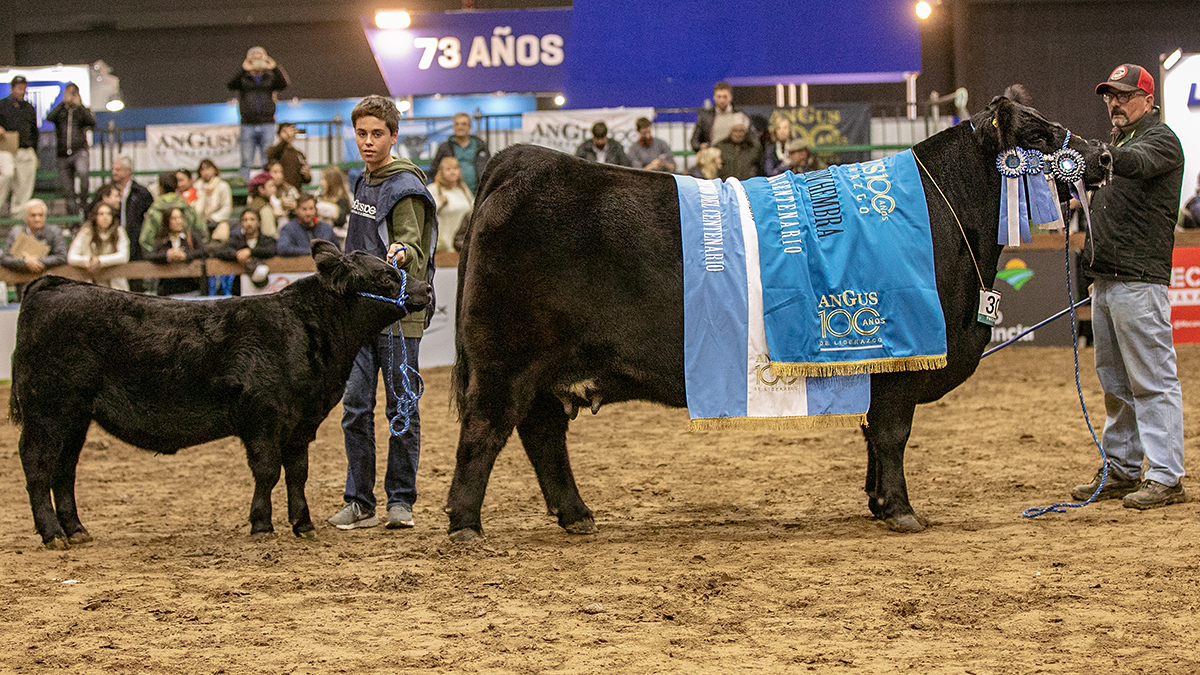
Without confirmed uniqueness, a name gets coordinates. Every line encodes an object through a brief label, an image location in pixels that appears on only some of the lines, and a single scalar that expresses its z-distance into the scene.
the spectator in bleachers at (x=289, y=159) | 15.24
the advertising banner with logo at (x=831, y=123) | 17.00
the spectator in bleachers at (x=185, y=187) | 15.16
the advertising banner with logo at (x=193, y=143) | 17.55
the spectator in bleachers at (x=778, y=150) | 14.27
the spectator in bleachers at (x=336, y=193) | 14.00
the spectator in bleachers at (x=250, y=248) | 13.25
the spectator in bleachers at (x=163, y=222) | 13.77
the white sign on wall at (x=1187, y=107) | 20.78
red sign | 14.03
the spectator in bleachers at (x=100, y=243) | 13.39
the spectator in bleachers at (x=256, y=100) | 16.55
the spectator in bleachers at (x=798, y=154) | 12.86
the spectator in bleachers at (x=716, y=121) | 15.05
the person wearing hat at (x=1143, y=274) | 6.00
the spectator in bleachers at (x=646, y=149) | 15.36
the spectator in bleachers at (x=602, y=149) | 14.64
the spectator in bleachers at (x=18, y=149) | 16.97
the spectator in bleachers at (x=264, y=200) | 13.84
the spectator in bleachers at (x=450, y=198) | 13.86
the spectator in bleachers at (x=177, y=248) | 13.34
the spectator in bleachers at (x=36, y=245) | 13.45
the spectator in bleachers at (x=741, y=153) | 14.20
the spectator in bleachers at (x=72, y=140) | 17.02
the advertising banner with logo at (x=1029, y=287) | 14.01
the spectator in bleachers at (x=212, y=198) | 15.05
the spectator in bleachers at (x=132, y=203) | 14.59
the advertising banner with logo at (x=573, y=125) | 16.83
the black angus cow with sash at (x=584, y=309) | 5.41
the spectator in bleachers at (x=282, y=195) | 13.80
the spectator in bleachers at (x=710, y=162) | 13.89
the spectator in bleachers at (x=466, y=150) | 15.20
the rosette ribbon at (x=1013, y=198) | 5.66
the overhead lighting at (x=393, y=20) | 19.80
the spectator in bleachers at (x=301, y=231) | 12.86
